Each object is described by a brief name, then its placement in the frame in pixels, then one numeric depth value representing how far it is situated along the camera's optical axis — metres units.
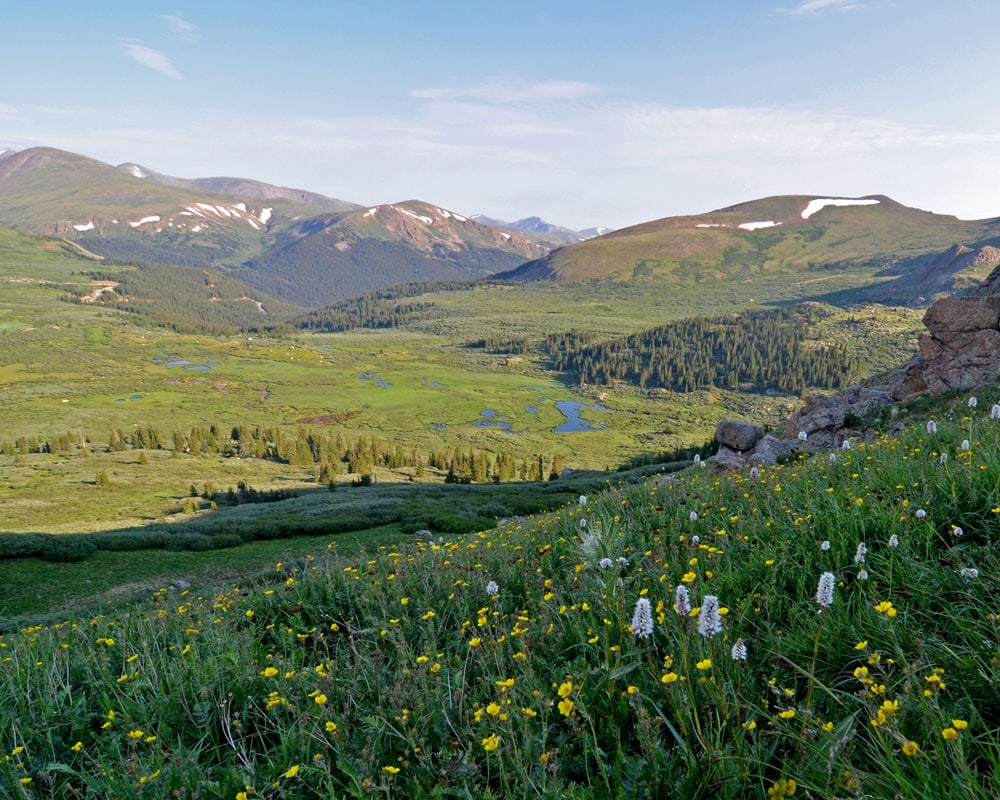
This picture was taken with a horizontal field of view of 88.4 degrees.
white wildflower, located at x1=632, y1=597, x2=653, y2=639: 2.70
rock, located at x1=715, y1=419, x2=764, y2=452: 32.56
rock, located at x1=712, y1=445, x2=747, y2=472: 24.36
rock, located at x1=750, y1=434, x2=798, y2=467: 22.84
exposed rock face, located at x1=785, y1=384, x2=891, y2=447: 27.66
